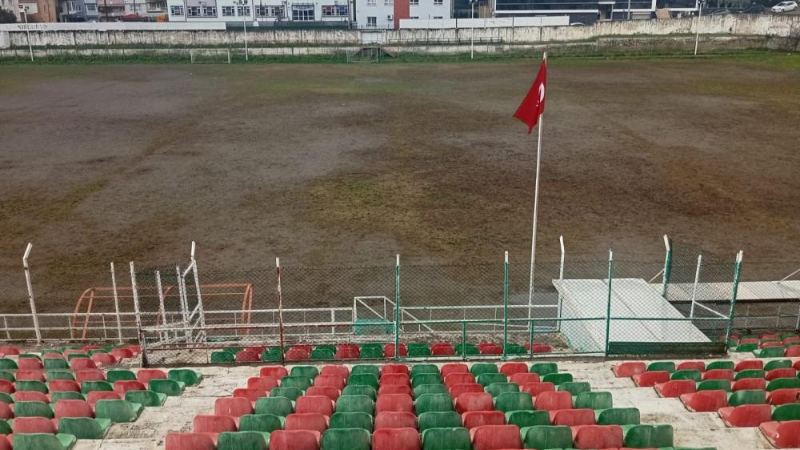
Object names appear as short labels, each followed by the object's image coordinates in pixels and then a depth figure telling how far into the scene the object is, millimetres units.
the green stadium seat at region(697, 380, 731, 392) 9992
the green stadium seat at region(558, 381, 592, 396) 10234
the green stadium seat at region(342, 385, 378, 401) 10031
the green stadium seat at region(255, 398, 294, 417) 9320
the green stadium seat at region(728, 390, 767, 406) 9273
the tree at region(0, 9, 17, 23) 97488
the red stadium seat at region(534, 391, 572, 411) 9438
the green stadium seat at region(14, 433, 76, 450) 7895
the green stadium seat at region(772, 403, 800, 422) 8562
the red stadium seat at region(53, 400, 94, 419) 9320
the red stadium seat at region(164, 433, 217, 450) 7977
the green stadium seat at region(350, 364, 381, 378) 11497
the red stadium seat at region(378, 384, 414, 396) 10102
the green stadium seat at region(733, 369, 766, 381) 10477
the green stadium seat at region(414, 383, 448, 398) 10102
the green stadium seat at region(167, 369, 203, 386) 11469
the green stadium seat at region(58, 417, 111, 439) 8625
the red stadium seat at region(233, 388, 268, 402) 10141
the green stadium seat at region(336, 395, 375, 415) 9398
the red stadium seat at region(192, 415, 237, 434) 8664
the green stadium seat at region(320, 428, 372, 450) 7801
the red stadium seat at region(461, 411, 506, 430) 8609
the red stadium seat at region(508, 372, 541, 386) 10930
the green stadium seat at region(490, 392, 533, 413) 9352
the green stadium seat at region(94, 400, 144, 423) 9344
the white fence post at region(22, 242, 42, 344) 13273
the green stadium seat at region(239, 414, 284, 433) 8578
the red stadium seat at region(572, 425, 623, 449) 8000
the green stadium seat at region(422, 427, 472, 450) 7930
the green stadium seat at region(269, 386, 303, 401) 9984
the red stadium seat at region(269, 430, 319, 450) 7914
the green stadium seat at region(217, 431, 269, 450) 7953
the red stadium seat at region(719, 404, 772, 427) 8617
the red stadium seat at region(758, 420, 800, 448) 7914
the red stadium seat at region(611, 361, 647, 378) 11641
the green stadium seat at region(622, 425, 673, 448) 8078
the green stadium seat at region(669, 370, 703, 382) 10781
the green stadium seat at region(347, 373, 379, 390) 10789
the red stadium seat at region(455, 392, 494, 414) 9336
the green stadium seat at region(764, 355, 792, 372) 11188
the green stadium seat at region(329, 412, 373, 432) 8617
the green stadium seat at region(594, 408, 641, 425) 8750
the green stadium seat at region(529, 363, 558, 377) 11930
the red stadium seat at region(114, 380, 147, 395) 10680
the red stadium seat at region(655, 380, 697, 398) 10117
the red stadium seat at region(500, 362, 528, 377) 11734
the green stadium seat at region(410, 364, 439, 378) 11689
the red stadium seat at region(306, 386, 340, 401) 10016
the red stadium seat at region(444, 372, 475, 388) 10836
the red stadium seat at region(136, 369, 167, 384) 11688
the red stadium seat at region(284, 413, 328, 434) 8555
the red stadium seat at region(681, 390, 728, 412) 9406
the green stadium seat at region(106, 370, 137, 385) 11492
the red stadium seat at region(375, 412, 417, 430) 8633
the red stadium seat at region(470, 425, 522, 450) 7945
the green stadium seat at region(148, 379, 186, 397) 10695
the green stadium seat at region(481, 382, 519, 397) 10094
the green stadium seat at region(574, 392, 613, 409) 9492
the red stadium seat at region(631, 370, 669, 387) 10789
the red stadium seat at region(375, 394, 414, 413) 9414
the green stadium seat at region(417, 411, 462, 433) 8656
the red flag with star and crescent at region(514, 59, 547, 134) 16078
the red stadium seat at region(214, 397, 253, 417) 9516
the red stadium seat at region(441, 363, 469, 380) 11592
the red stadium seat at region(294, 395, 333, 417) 9344
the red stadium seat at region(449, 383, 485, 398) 10070
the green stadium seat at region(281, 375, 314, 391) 10648
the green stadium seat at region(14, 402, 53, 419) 9359
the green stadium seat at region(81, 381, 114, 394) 10641
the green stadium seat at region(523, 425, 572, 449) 7949
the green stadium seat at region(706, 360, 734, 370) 11495
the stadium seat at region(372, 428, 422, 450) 7879
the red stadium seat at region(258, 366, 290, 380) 11703
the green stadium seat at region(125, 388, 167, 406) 10070
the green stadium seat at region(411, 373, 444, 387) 10905
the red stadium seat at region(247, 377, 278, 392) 10836
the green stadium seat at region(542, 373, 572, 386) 11008
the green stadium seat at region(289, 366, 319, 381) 11516
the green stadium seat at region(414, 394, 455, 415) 9359
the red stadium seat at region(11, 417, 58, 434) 8656
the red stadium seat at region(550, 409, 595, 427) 8672
